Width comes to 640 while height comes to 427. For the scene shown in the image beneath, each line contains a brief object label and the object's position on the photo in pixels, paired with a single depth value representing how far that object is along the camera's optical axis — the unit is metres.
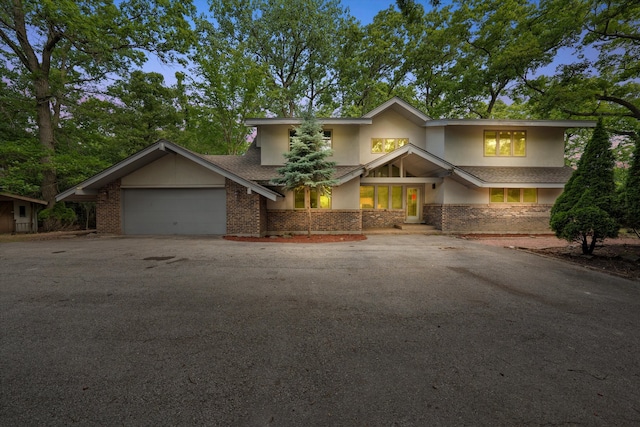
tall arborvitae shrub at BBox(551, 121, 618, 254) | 6.81
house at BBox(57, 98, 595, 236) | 12.00
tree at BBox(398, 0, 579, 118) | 15.46
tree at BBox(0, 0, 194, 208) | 12.54
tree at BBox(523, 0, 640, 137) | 12.28
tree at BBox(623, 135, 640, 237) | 6.37
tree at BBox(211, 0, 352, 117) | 23.42
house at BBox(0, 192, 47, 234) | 16.25
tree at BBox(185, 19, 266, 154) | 21.75
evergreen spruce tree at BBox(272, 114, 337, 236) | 11.05
